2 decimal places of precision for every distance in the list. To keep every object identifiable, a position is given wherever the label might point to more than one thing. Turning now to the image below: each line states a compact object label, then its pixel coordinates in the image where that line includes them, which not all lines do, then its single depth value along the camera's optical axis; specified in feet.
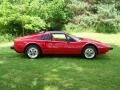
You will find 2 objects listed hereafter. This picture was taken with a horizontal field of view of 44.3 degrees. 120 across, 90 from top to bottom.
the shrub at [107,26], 34.90
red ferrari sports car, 21.57
